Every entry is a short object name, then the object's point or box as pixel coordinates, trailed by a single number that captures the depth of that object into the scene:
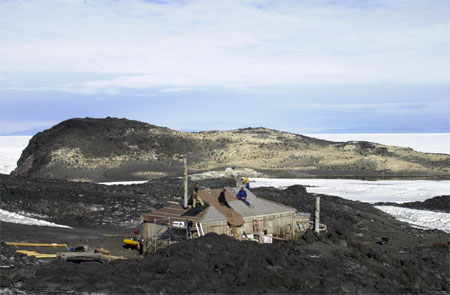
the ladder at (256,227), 29.47
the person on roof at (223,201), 29.05
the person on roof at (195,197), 28.36
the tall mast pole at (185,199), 28.96
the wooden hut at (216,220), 27.69
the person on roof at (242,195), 30.20
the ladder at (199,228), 26.97
